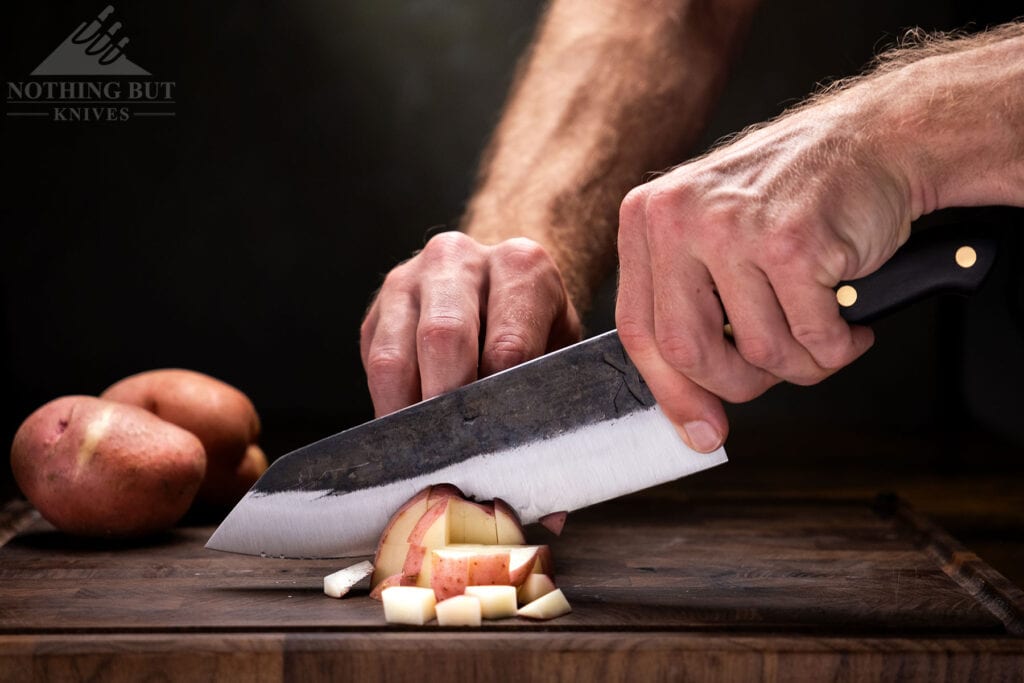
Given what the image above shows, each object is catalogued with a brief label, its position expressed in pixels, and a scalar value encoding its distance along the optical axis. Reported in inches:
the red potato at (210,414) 38.7
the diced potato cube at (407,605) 31.9
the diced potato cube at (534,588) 32.8
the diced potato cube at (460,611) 31.9
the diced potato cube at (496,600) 32.1
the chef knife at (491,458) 33.6
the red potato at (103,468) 36.4
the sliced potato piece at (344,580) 33.5
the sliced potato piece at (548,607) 32.2
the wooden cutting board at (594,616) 31.3
